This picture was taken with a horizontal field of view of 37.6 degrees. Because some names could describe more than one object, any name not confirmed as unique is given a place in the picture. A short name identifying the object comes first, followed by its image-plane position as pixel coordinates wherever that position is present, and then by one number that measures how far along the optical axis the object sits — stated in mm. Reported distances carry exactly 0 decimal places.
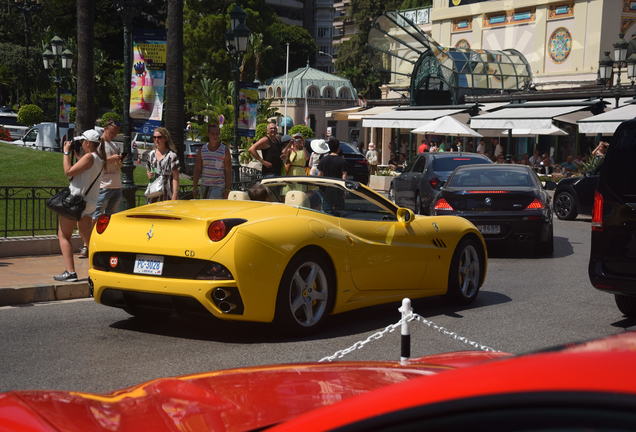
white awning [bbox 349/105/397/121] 55938
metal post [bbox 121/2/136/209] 14045
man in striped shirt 13289
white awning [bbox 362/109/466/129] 43062
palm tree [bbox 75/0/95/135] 21438
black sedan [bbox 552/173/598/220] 22975
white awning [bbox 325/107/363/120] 58688
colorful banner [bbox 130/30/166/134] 14273
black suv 8781
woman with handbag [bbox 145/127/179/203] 12336
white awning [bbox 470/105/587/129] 36875
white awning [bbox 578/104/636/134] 32344
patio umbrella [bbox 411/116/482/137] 36188
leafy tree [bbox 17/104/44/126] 59094
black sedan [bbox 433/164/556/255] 15375
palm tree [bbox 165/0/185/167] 22317
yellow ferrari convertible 7711
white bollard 5570
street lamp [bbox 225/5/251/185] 20734
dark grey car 20547
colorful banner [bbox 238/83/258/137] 22020
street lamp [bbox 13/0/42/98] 53131
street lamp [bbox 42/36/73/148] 37750
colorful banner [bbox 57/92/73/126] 37469
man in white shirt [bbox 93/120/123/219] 12477
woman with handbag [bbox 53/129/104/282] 11324
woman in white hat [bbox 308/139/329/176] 18270
